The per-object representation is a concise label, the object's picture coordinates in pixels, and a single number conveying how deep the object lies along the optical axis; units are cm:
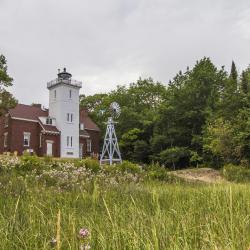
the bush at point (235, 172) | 1726
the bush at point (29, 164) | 1439
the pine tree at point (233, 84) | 3285
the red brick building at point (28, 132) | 3866
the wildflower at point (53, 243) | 243
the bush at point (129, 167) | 1748
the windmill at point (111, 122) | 3362
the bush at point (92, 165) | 1678
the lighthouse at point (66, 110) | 4094
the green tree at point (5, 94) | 2600
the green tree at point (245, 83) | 3231
